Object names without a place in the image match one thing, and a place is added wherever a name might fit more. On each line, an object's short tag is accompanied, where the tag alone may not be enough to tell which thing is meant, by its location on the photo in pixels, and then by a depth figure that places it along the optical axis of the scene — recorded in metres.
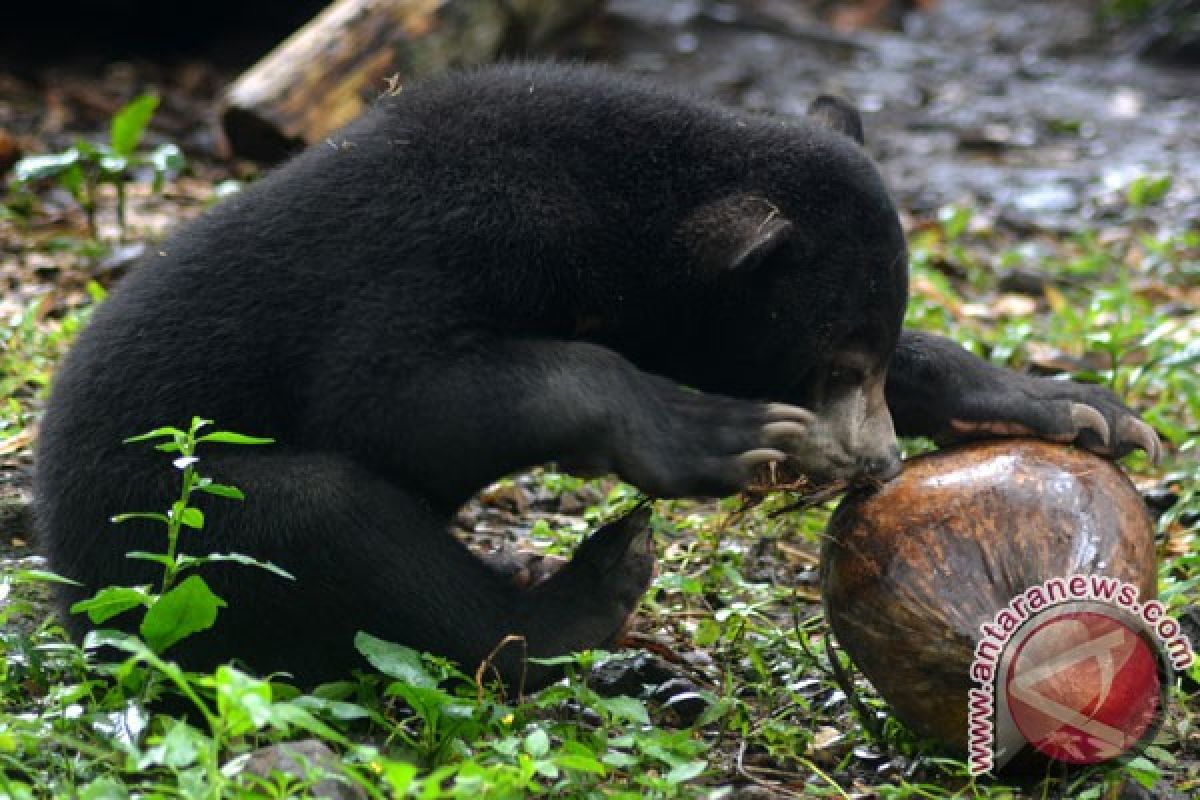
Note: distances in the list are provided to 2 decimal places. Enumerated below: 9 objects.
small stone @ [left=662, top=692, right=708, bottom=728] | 8.09
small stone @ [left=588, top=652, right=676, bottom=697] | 8.34
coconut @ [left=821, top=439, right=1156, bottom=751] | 7.19
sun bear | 7.65
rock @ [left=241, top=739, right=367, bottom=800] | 5.91
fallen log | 15.95
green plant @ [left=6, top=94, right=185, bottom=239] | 14.23
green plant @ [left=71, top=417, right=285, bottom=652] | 6.52
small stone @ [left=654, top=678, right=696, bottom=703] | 8.24
